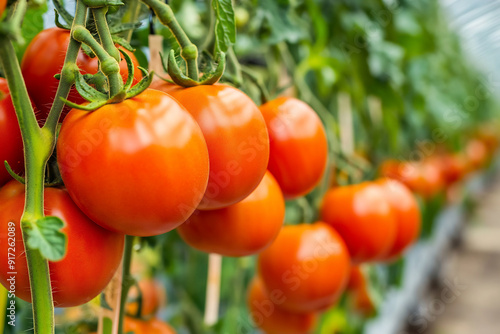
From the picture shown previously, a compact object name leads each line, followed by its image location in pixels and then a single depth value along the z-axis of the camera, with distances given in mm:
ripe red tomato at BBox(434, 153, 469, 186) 2512
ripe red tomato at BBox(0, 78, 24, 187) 385
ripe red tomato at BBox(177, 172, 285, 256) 528
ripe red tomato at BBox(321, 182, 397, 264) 855
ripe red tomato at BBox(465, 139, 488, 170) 3482
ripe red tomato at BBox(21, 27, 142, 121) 427
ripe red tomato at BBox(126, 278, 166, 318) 838
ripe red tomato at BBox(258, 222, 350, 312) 791
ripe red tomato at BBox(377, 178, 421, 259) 991
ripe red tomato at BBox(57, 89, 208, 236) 367
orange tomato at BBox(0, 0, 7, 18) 330
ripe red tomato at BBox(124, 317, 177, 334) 667
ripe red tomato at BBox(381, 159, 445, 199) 1521
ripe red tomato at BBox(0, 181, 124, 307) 384
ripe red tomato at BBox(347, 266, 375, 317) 1186
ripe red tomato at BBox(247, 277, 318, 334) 930
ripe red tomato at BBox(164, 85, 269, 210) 438
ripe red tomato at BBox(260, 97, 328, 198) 592
